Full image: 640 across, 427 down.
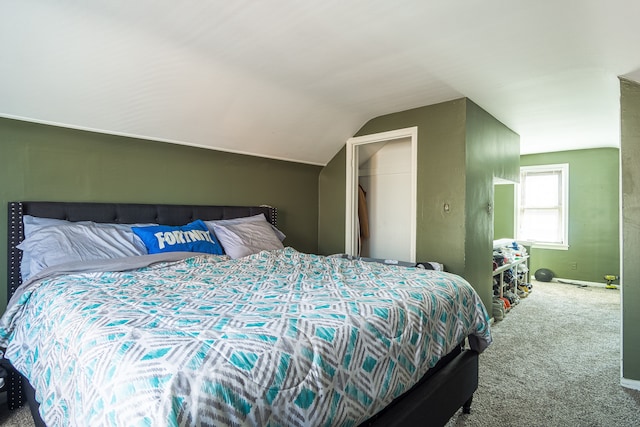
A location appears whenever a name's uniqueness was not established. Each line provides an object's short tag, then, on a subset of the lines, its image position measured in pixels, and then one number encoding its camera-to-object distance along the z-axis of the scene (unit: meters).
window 5.48
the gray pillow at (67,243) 1.98
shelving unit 3.80
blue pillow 2.39
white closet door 3.93
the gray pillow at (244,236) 2.75
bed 0.80
